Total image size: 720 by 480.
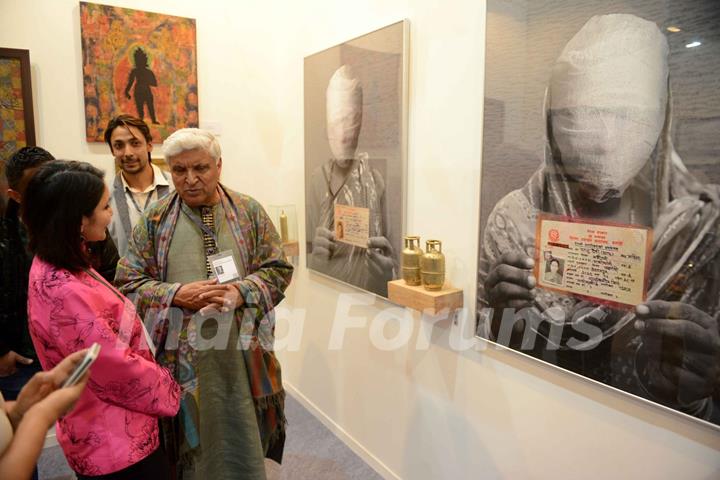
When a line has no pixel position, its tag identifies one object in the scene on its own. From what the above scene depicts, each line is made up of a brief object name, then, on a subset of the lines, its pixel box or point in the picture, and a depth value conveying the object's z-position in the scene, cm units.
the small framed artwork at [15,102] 249
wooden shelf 185
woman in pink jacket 125
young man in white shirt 243
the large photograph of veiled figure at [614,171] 121
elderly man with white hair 176
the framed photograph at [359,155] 217
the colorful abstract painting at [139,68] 270
